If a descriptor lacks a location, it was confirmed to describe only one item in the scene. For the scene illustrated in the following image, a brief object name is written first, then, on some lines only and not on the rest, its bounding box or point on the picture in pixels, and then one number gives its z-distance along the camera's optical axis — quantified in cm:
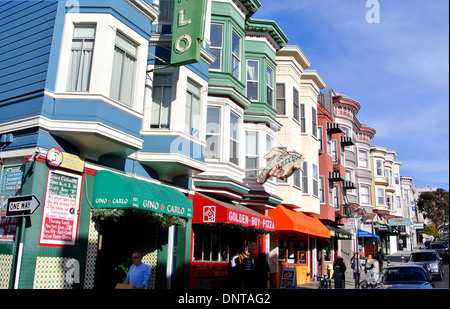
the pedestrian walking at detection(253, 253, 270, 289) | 1429
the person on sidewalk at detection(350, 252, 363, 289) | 2038
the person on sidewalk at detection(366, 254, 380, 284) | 1873
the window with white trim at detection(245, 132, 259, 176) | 2003
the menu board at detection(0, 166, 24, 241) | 1008
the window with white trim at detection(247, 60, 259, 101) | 2086
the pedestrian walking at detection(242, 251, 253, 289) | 1420
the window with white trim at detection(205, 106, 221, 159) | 1711
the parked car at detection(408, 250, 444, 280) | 2431
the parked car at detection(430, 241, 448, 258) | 4227
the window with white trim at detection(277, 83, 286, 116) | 2406
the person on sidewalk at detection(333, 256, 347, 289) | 1894
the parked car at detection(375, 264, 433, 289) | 1222
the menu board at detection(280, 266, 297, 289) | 1647
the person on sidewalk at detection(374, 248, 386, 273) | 2614
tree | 5950
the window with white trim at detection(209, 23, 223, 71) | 1784
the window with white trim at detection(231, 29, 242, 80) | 1880
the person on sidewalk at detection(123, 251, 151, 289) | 856
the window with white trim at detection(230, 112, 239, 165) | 1817
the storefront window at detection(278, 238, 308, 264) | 2393
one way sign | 926
